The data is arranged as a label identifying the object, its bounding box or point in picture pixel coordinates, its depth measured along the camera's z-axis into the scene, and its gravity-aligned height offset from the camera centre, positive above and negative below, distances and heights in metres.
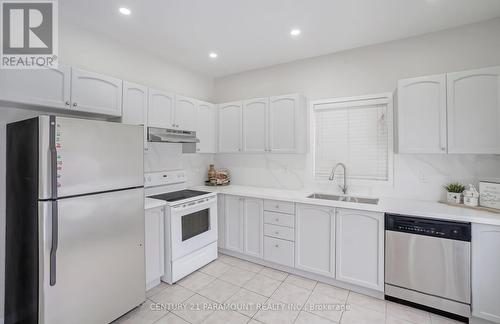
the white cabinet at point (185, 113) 3.09 +0.68
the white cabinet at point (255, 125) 3.26 +0.54
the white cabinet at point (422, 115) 2.21 +0.48
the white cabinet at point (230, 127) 3.49 +0.54
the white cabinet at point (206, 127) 3.44 +0.54
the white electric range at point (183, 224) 2.56 -0.75
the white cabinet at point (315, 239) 2.50 -0.87
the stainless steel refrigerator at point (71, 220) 1.54 -0.44
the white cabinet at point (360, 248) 2.26 -0.87
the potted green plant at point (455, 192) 2.28 -0.30
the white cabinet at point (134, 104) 2.50 +0.65
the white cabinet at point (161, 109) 2.77 +0.66
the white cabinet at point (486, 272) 1.83 -0.88
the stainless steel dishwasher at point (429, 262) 1.94 -0.89
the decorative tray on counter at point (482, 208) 1.99 -0.41
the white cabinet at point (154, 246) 2.37 -0.89
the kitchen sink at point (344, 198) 2.72 -0.45
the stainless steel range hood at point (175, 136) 2.66 +0.31
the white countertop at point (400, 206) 1.90 -0.43
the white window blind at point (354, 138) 2.82 +0.31
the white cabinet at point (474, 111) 2.03 +0.47
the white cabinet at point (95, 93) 2.11 +0.67
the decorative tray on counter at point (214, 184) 3.72 -0.36
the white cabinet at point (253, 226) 2.97 -0.84
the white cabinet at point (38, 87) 1.73 +0.60
